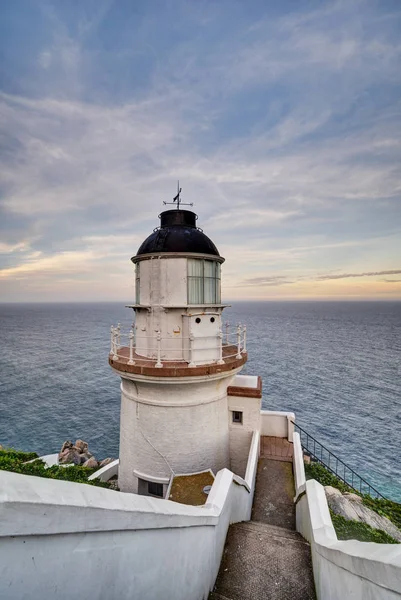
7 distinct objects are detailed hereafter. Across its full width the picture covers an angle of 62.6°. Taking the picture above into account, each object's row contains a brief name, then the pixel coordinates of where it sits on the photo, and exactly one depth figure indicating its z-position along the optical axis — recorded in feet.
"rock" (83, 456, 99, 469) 64.95
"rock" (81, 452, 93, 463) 71.13
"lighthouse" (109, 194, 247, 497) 33.94
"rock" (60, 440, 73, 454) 75.48
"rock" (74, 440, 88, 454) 74.90
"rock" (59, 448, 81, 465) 68.23
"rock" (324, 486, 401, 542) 35.40
